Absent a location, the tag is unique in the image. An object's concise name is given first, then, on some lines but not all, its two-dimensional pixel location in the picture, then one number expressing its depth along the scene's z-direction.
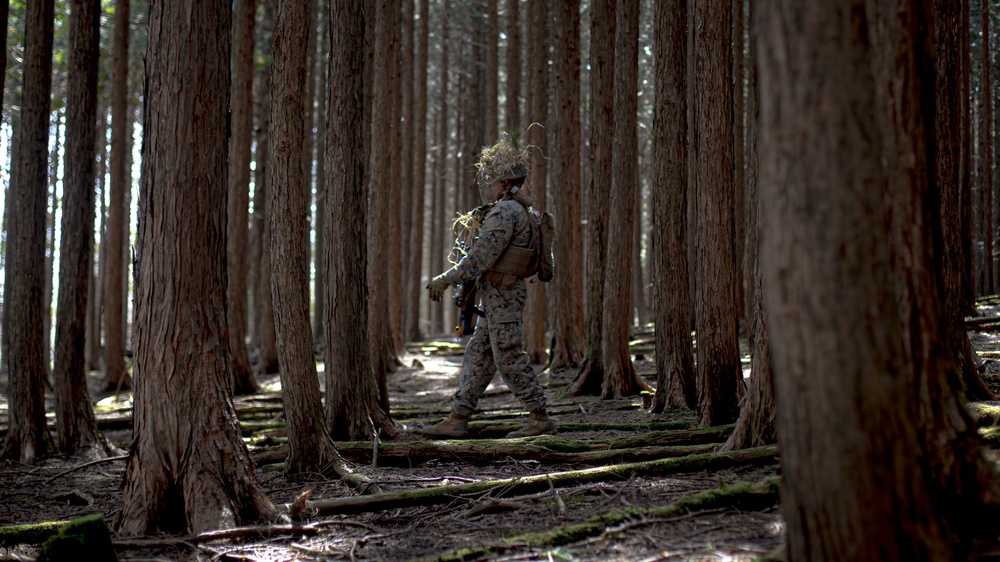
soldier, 6.48
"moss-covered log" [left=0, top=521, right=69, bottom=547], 4.05
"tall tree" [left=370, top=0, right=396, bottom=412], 9.36
